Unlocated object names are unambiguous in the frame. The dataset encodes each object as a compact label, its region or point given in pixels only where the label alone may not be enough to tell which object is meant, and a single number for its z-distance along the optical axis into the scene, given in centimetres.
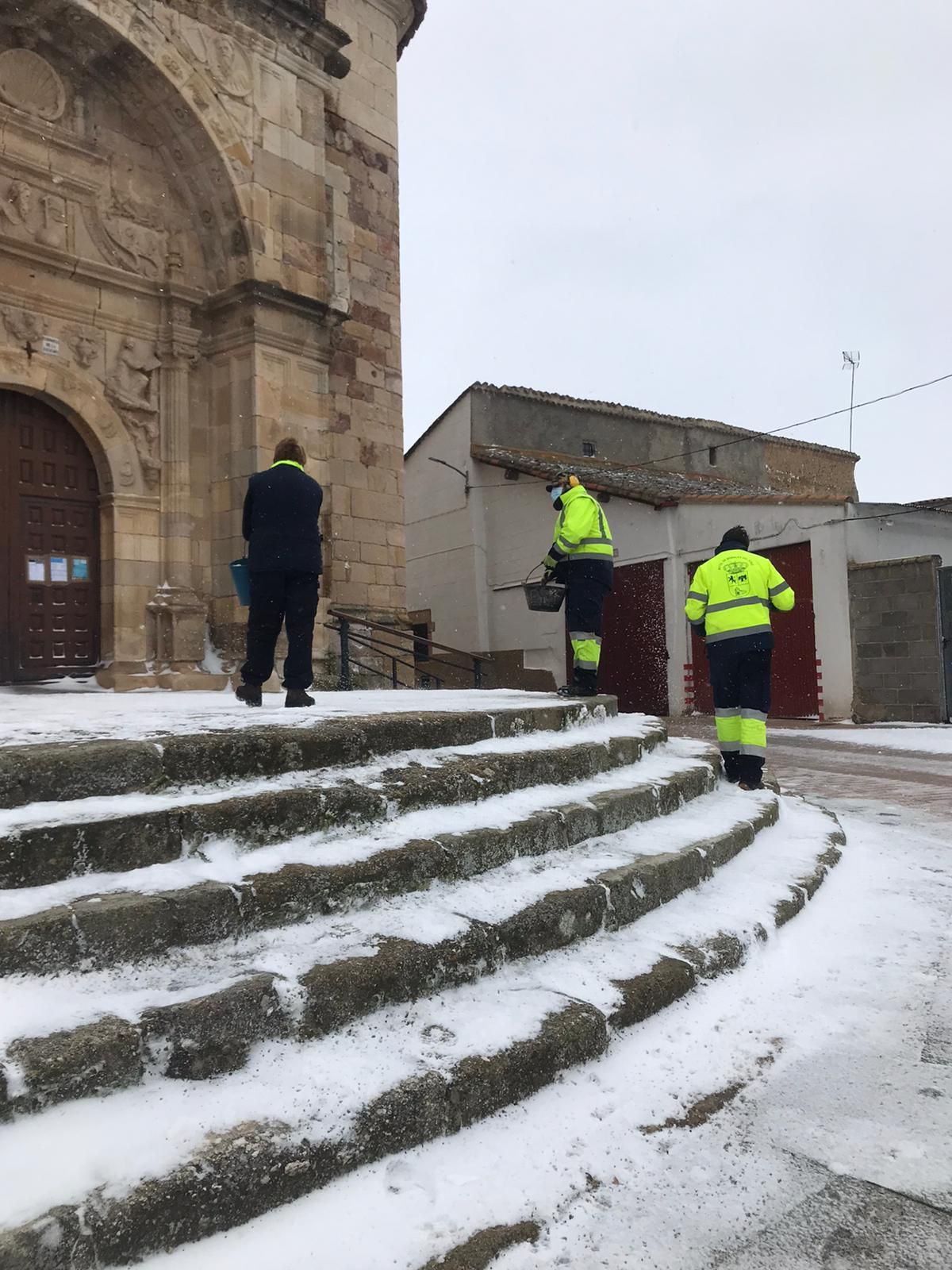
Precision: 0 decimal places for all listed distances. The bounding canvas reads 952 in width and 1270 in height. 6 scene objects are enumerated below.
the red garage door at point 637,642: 1486
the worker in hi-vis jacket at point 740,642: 507
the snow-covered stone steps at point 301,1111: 144
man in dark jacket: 446
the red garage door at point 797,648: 1289
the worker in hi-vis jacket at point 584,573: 602
